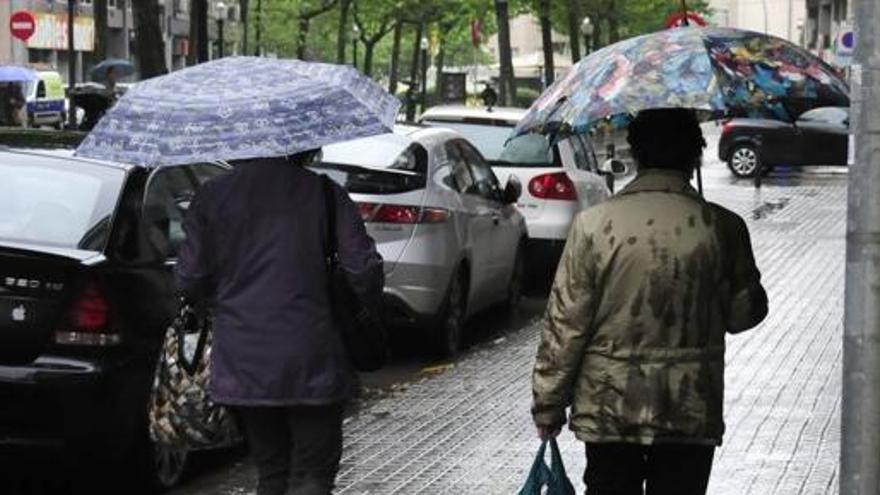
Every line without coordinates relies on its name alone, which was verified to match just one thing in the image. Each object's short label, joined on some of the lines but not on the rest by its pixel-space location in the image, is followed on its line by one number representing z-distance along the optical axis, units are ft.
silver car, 35.73
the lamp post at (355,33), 229.25
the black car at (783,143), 117.50
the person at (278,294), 17.02
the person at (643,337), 15.55
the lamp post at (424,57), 211.41
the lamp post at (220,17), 144.77
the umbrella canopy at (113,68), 88.02
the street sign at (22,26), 128.06
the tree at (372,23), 198.70
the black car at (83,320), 21.93
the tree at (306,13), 187.73
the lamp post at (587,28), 185.26
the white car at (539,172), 49.29
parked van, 148.77
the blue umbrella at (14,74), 114.23
